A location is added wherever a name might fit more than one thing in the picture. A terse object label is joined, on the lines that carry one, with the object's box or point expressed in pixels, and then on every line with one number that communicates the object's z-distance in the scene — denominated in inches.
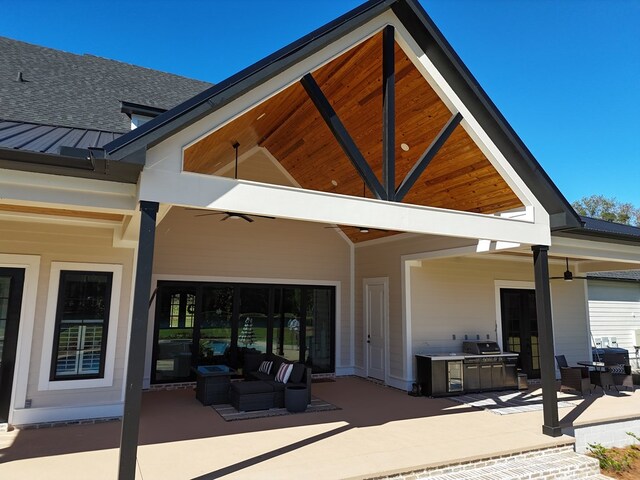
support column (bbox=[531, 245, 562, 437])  227.9
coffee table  279.6
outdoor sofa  263.6
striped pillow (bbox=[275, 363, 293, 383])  281.1
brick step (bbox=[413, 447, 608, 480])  186.1
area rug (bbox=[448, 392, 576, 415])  287.6
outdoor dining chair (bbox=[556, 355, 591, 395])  335.6
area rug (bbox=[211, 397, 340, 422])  251.9
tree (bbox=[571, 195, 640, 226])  1471.5
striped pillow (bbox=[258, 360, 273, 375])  310.3
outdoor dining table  351.9
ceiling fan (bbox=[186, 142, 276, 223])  279.2
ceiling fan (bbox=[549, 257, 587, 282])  363.3
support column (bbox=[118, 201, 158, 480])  139.3
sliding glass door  341.1
